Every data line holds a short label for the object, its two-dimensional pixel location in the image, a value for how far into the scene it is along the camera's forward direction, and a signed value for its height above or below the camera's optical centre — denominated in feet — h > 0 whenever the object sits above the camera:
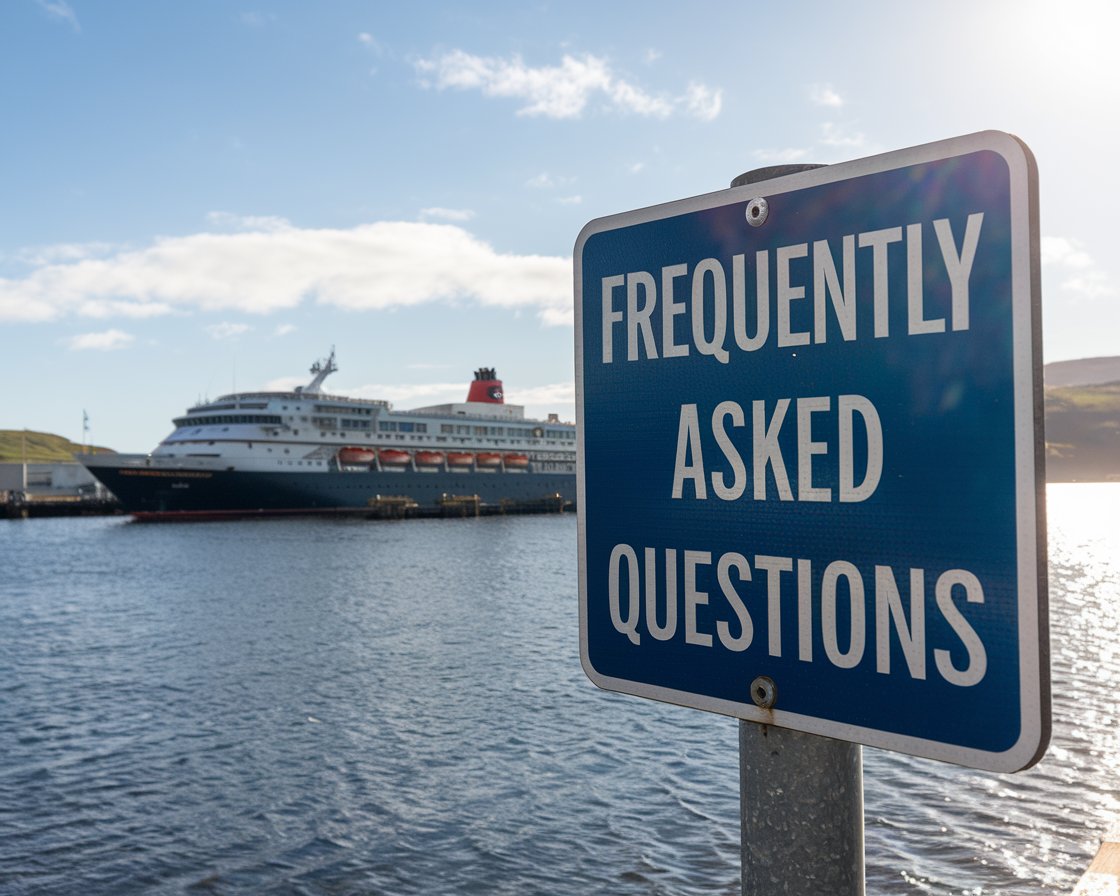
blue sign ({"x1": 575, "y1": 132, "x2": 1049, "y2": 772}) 2.89 +0.01
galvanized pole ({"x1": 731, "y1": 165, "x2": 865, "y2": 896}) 3.37 -1.42
